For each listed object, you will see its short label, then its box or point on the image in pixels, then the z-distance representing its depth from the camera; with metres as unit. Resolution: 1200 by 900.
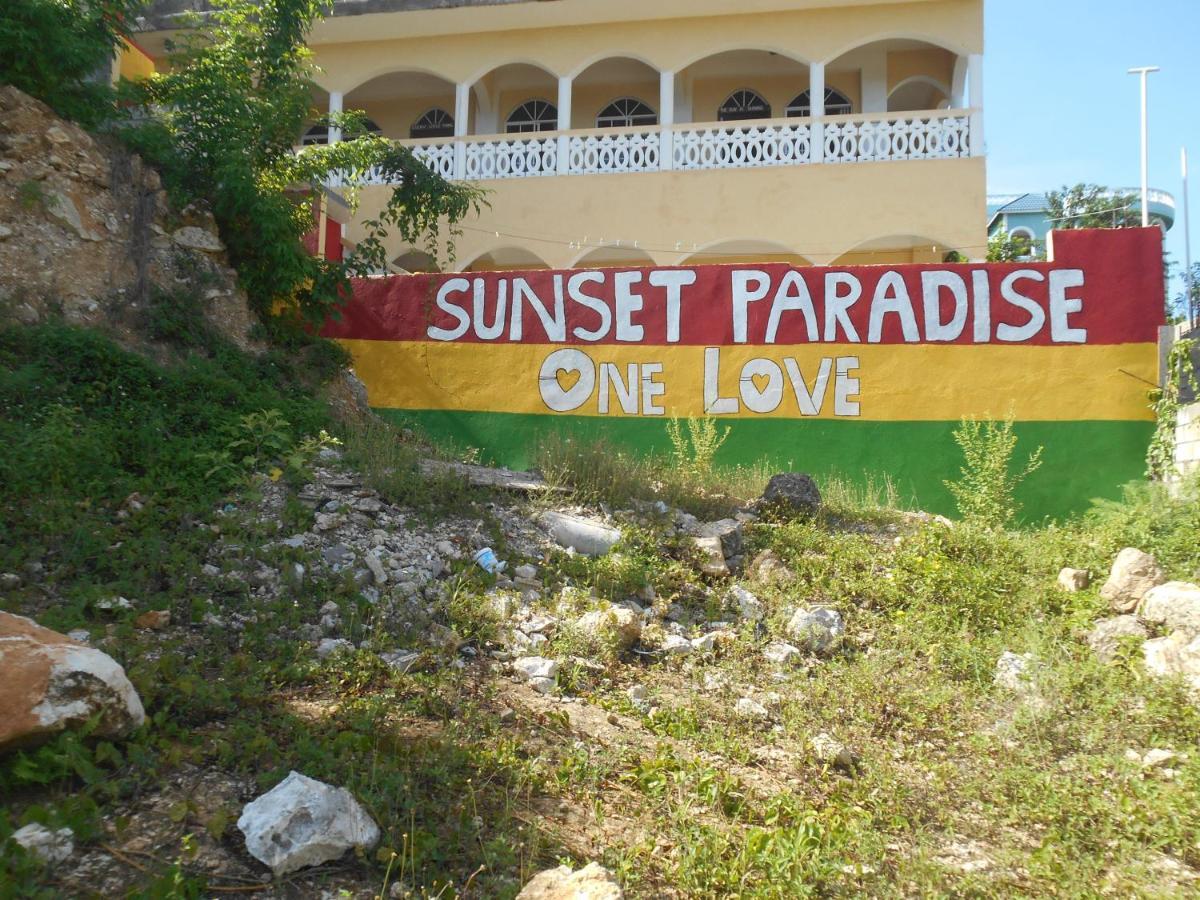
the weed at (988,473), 6.86
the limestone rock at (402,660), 4.03
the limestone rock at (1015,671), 4.25
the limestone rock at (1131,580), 5.00
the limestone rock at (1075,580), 5.38
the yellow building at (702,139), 11.76
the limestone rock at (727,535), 5.91
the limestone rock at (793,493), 6.52
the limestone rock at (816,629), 4.82
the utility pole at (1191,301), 7.10
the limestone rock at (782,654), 4.64
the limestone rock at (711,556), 5.60
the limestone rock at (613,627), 4.55
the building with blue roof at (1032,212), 28.25
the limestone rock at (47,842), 2.53
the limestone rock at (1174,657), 4.17
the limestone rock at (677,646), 4.69
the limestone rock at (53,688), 2.77
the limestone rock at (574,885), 2.51
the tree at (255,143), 7.52
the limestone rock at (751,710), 4.02
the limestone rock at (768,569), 5.55
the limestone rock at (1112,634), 4.54
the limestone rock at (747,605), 5.14
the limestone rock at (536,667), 4.24
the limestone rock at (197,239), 7.59
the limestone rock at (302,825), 2.68
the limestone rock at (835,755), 3.69
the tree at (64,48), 6.77
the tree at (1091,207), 22.59
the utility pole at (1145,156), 12.15
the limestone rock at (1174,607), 4.48
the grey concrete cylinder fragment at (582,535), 5.67
